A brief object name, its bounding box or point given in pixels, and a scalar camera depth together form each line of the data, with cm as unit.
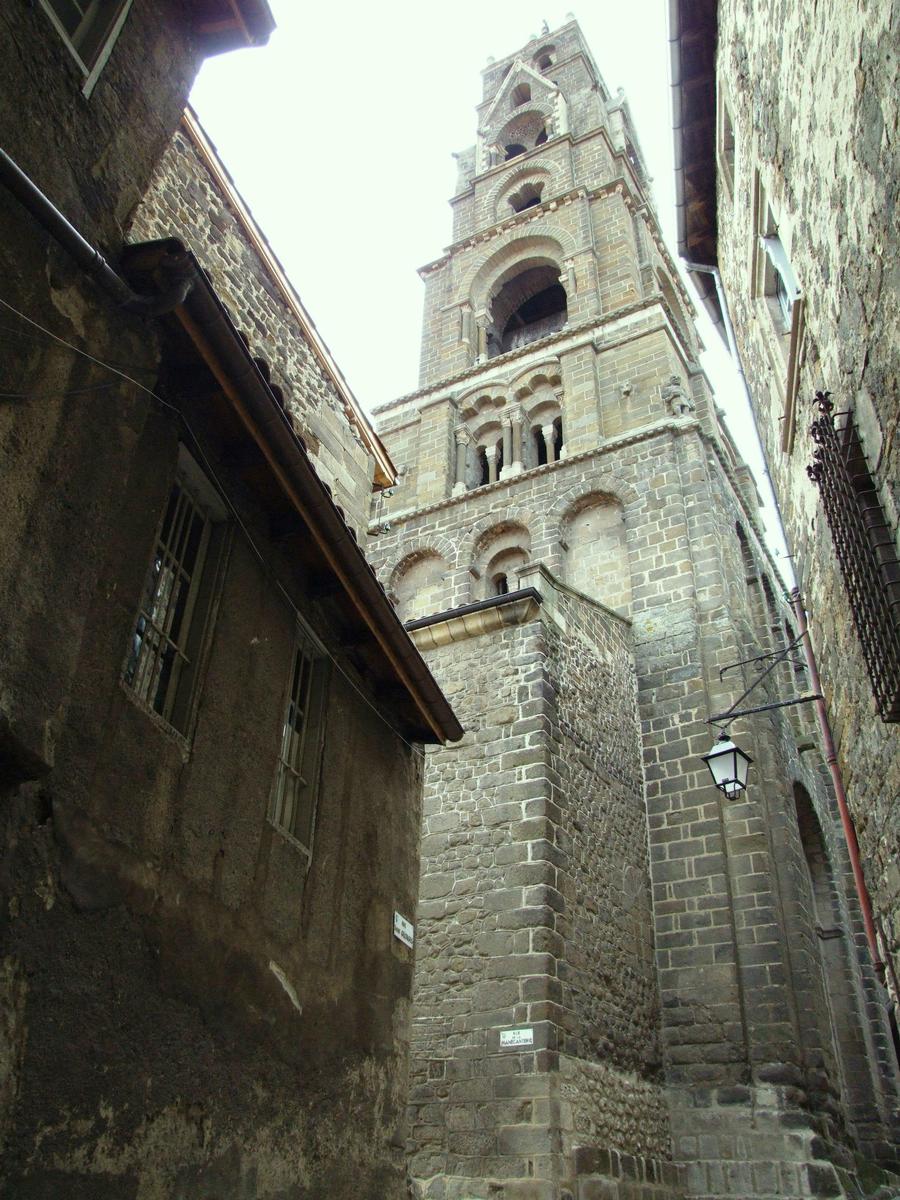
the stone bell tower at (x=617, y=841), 938
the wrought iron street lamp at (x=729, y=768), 938
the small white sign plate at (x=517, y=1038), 905
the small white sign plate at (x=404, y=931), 674
